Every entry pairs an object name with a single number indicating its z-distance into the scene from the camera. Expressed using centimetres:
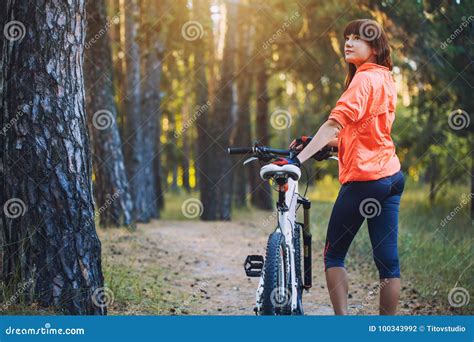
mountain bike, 405
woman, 428
